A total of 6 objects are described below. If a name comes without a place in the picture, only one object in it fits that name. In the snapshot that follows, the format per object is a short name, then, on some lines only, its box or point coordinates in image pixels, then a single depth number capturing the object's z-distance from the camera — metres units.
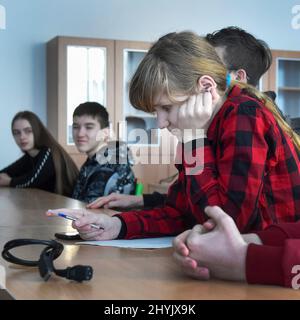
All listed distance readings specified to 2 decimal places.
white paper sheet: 1.09
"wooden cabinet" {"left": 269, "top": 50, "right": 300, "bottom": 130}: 5.57
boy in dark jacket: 2.54
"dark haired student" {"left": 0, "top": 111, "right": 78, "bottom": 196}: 3.35
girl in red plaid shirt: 0.99
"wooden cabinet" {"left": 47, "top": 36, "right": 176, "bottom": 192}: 4.84
